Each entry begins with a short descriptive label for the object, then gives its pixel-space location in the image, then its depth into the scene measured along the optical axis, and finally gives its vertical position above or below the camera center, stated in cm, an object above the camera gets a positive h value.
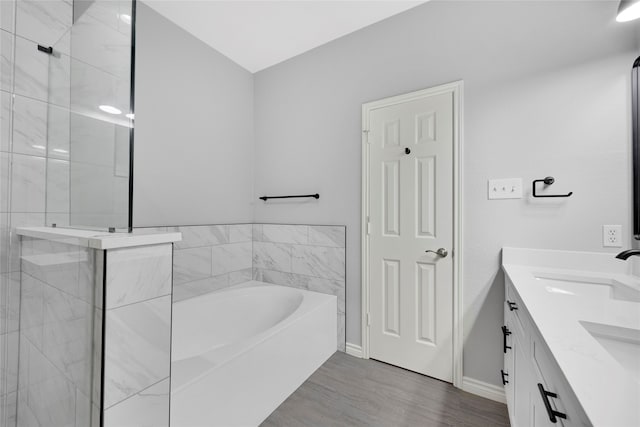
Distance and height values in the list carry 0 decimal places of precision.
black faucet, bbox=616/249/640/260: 98 -13
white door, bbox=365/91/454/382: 183 -12
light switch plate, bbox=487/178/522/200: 161 +19
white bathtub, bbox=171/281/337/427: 117 -82
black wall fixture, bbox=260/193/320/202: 240 +18
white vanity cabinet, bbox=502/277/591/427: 56 -47
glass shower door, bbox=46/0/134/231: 95 +41
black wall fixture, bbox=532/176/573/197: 148 +21
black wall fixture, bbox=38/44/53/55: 141 +88
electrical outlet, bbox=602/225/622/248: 136 -9
